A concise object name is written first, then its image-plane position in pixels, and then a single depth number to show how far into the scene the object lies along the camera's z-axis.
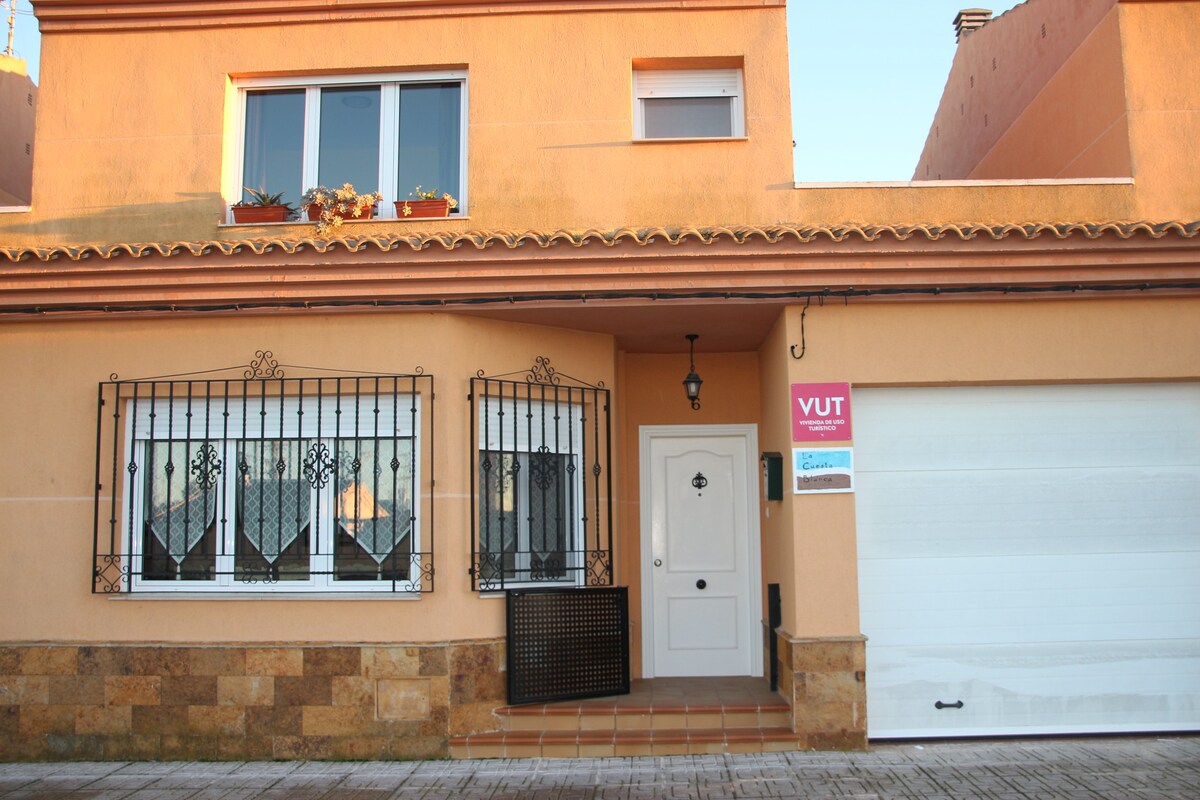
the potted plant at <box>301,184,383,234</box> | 8.18
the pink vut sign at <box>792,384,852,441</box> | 7.63
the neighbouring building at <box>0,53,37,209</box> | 11.55
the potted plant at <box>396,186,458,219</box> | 8.29
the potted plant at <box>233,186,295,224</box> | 8.38
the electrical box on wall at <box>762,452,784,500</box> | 8.02
